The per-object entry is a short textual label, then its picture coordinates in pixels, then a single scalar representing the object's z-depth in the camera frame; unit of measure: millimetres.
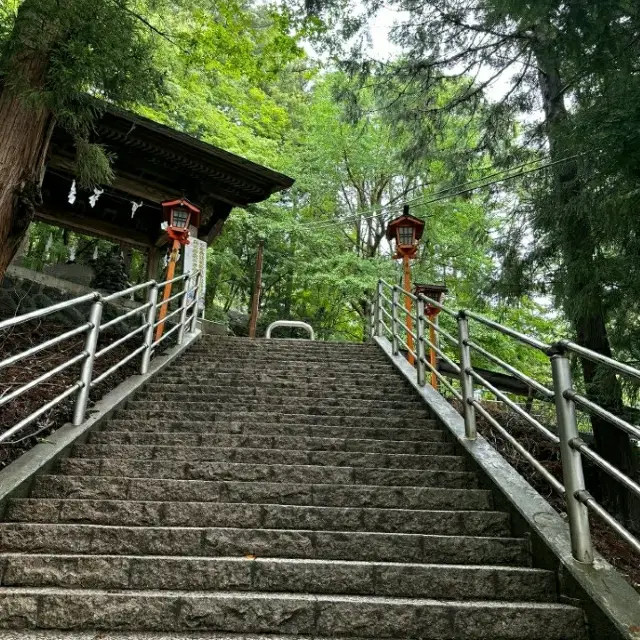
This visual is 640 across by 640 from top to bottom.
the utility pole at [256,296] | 13762
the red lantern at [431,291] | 8039
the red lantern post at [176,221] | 7395
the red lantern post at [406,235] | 7469
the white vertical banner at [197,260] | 8500
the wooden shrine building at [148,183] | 7738
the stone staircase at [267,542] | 2174
